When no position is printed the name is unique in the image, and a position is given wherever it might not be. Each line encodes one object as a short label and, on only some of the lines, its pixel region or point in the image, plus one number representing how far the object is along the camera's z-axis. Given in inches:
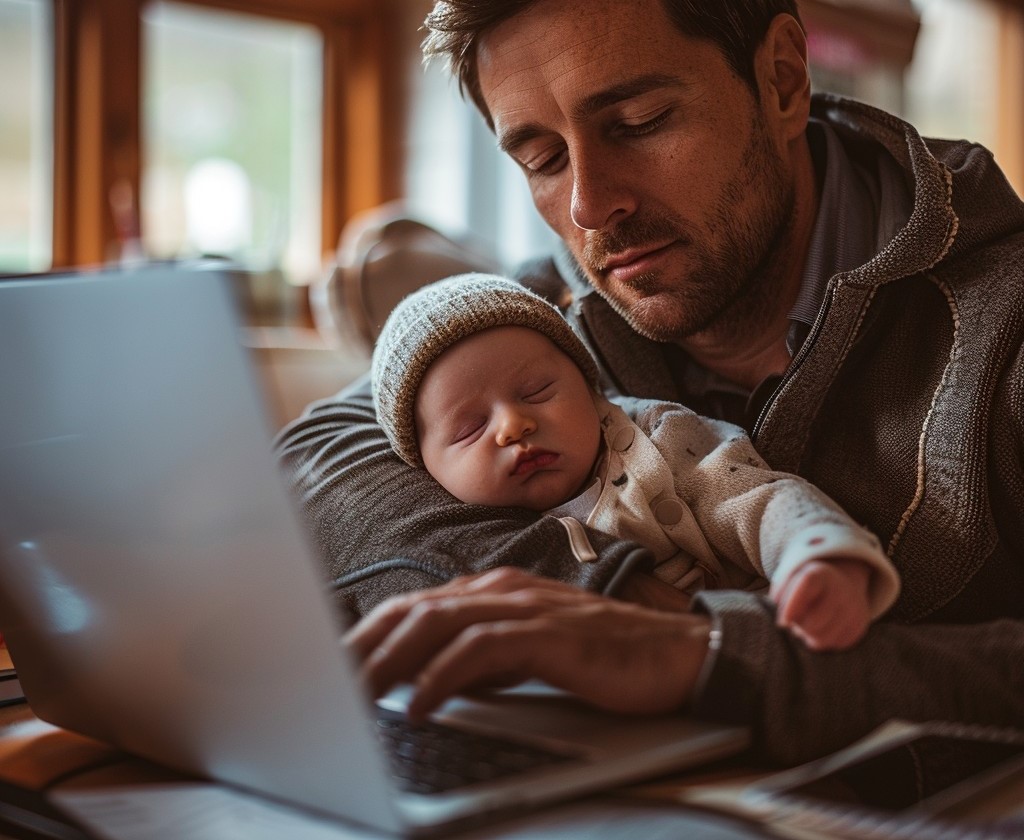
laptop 21.0
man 26.9
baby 37.8
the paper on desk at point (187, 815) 22.4
